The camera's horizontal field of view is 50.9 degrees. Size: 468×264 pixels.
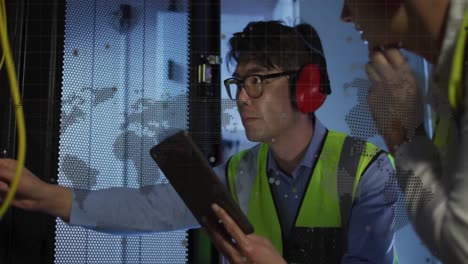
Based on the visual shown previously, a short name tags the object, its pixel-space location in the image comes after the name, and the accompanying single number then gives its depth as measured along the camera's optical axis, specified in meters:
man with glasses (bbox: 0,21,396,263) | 0.76
